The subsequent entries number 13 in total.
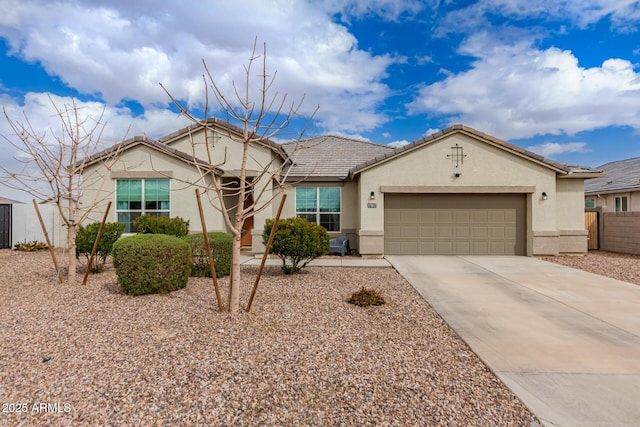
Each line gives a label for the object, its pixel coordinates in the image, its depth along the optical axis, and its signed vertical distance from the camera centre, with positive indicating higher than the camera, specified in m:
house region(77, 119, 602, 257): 12.82 +0.80
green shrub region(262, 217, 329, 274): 9.01 -0.60
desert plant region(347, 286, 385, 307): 6.40 -1.54
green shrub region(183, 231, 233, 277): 8.48 -0.91
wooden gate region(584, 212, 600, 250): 14.85 -0.67
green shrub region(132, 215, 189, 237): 11.41 -0.27
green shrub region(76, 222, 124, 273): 8.91 -0.56
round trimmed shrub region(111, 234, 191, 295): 6.68 -0.91
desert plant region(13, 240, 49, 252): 14.19 -1.18
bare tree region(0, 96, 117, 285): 7.86 +1.01
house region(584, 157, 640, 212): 18.45 +1.51
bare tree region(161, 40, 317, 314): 5.29 +1.41
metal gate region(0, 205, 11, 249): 14.85 -0.39
